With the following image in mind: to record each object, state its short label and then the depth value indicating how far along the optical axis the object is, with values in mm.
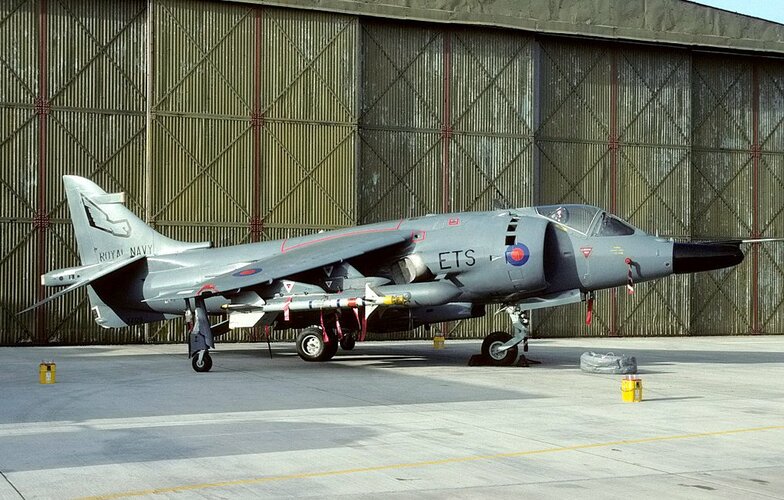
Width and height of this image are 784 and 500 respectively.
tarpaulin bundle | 18625
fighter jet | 19156
